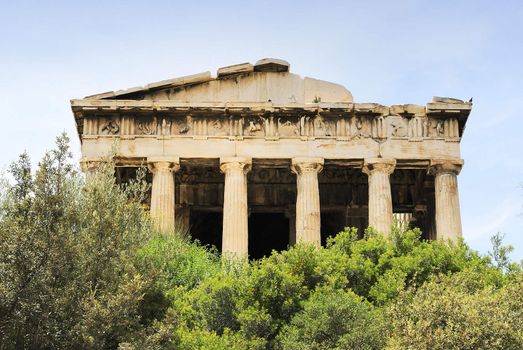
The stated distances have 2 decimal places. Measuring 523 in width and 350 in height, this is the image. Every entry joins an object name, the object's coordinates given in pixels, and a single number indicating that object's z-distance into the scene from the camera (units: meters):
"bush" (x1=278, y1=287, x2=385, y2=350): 22.64
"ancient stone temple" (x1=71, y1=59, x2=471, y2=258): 34.62
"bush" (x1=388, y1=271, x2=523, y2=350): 20.30
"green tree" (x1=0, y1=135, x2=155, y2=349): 20.33
